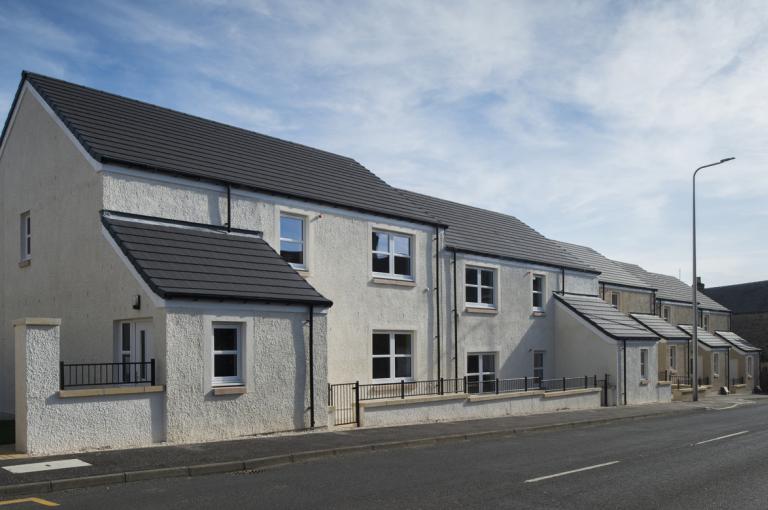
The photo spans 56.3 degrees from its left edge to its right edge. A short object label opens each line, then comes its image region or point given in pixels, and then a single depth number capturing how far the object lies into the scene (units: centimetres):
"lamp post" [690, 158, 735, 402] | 3098
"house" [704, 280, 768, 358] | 6397
